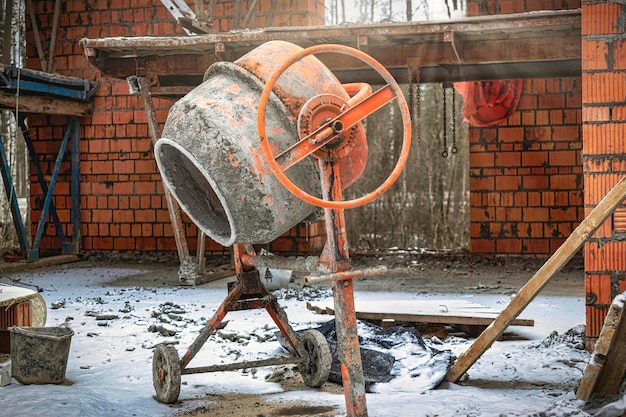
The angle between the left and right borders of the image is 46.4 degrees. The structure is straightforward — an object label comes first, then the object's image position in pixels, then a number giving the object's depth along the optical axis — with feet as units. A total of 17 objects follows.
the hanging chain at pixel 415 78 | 22.33
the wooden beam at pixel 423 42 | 20.24
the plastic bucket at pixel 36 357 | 13.56
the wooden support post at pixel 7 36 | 32.24
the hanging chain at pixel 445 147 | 23.29
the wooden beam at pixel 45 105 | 29.25
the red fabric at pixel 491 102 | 29.48
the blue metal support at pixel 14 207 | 30.53
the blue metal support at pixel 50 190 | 33.35
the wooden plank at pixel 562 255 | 12.18
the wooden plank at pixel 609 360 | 11.27
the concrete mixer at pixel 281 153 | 10.70
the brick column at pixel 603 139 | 14.74
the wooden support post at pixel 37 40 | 35.55
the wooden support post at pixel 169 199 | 24.97
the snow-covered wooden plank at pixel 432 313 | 16.98
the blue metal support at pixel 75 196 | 35.19
